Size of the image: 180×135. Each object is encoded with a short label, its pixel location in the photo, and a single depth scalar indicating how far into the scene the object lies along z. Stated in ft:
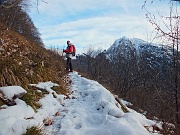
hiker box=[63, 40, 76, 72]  25.97
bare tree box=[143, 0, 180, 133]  9.31
